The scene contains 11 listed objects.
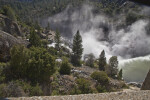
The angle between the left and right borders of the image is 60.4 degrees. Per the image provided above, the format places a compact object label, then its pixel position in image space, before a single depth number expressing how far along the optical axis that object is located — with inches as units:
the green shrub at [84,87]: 690.7
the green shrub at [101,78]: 850.9
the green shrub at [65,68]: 848.9
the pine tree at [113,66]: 1316.8
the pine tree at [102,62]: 1449.3
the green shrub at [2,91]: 341.1
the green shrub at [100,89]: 742.9
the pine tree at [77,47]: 1435.7
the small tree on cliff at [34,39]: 997.2
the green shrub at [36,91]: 456.8
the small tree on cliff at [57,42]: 1625.5
